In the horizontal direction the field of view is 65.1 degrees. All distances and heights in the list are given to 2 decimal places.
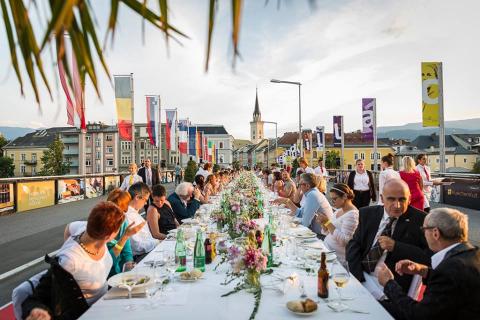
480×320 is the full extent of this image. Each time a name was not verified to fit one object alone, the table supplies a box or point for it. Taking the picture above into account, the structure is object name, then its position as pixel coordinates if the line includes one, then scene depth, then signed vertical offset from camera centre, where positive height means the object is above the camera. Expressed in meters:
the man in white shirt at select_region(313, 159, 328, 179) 14.34 -0.46
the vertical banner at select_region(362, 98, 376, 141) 18.48 +2.07
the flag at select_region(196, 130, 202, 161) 31.03 +1.10
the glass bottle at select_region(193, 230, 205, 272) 3.39 -0.86
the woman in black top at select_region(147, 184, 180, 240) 5.55 -0.87
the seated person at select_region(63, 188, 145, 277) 3.32 -0.77
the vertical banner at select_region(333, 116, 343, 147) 25.00 +1.87
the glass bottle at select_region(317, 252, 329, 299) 2.64 -0.89
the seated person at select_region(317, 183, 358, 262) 4.44 -0.78
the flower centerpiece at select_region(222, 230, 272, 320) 2.62 -0.76
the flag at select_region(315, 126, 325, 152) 28.83 +1.65
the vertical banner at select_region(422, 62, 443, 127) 13.54 +2.36
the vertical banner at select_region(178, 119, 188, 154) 27.10 +1.81
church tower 136.62 +11.96
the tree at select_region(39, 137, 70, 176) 77.19 +0.24
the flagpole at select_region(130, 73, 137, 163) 15.91 +2.29
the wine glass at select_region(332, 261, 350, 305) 2.65 -0.88
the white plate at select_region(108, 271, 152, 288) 2.81 -0.91
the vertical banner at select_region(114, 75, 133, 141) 15.62 +2.34
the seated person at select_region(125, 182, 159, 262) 4.73 -0.77
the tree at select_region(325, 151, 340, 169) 79.12 -0.39
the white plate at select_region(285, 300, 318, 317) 2.33 -0.96
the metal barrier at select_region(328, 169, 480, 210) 12.97 -1.28
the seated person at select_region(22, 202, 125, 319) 2.50 -0.81
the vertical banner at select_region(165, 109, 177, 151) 22.69 +1.87
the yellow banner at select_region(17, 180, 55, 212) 14.02 -1.32
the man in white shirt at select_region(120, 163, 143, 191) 10.53 -0.50
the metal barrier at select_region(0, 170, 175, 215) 13.35 -1.25
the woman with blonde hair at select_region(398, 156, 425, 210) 7.06 -0.43
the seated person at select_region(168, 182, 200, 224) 7.41 -0.80
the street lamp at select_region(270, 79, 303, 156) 25.09 +3.47
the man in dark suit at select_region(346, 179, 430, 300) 3.32 -0.76
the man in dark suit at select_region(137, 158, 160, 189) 11.84 -0.47
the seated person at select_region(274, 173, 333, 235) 6.03 -0.76
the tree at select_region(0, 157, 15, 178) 75.88 -1.06
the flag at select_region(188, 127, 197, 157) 29.58 +1.57
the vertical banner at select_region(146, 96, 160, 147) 18.28 +2.16
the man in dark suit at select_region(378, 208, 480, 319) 2.10 -0.71
